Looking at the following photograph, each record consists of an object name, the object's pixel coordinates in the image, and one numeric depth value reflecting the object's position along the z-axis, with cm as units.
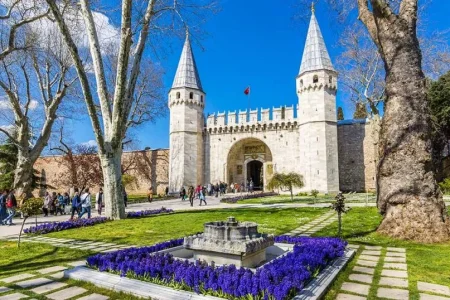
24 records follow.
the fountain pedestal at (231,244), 405
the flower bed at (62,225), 879
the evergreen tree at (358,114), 3959
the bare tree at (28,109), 1555
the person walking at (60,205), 1546
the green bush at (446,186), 1954
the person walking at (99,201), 1394
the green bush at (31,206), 716
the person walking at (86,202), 1234
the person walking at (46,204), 1439
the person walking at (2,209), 1201
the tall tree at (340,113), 4269
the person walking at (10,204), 1223
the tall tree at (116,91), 968
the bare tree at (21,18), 1163
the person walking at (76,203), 1254
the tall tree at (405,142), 645
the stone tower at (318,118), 2530
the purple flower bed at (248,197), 1963
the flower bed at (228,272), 314
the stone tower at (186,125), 2944
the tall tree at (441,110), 2347
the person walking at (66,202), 1659
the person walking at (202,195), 1819
